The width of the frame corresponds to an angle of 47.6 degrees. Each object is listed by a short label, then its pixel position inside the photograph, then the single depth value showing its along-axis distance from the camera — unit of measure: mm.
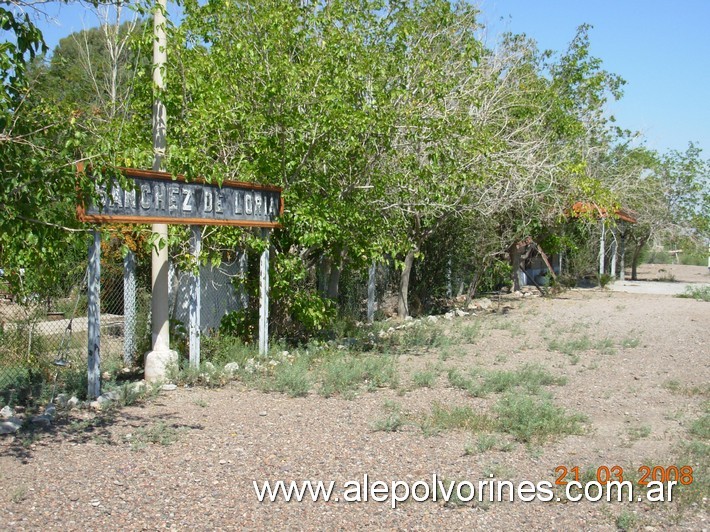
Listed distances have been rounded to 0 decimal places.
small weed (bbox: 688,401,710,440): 7453
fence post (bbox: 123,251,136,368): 10156
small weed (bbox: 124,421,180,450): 6848
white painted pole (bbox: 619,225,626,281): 31084
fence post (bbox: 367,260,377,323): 16016
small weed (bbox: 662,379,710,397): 9688
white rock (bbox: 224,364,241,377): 9859
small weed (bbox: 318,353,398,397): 9258
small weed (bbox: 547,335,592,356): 12838
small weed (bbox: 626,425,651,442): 7414
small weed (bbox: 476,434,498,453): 6859
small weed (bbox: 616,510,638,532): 5289
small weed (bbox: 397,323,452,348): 12969
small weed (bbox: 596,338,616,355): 12695
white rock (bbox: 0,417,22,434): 7059
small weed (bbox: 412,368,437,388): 9648
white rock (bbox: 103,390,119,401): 8230
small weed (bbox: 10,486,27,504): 5438
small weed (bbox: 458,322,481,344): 13635
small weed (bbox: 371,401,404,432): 7535
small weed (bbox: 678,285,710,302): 22188
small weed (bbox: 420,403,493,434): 7578
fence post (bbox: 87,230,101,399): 8297
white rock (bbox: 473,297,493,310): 19636
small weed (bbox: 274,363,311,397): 9000
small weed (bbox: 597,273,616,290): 25806
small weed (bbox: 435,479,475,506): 5680
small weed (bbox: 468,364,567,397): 9438
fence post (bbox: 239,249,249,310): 11469
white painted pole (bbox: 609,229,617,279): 30147
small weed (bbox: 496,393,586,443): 7305
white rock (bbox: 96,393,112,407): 8031
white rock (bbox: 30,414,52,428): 7353
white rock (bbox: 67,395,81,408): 8016
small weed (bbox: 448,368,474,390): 9539
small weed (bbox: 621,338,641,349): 13318
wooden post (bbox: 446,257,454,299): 18578
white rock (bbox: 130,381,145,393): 8545
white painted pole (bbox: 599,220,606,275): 26844
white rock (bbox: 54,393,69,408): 8023
